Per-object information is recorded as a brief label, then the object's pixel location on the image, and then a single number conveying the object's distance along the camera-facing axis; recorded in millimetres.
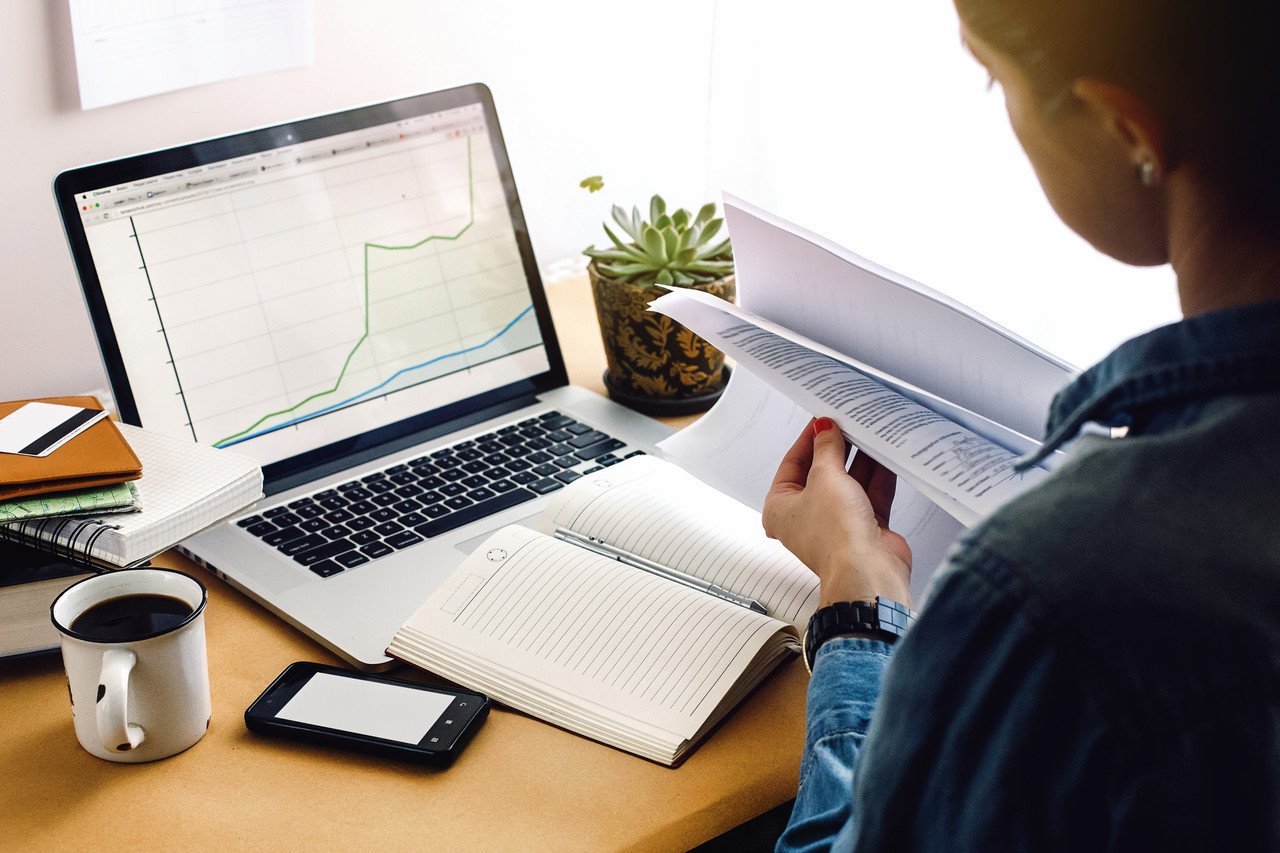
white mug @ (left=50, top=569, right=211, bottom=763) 666
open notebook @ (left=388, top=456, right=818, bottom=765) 732
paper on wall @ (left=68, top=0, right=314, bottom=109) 1058
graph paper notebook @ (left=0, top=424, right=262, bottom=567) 751
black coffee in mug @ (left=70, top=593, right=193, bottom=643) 701
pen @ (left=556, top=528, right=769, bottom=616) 828
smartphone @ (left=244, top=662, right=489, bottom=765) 704
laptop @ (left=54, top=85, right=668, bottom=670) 929
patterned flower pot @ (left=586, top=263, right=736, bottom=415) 1122
